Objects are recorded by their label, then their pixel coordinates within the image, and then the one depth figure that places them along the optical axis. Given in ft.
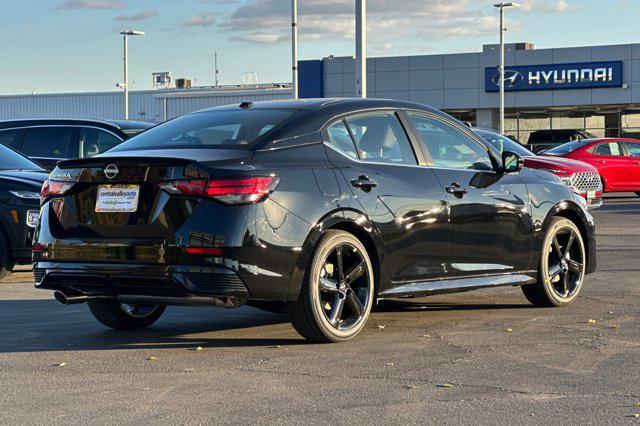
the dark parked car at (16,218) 36.88
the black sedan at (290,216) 22.18
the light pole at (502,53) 176.55
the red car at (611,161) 88.38
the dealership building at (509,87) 188.96
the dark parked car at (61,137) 49.93
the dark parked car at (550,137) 150.38
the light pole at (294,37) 109.81
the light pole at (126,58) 183.11
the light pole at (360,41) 82.64
